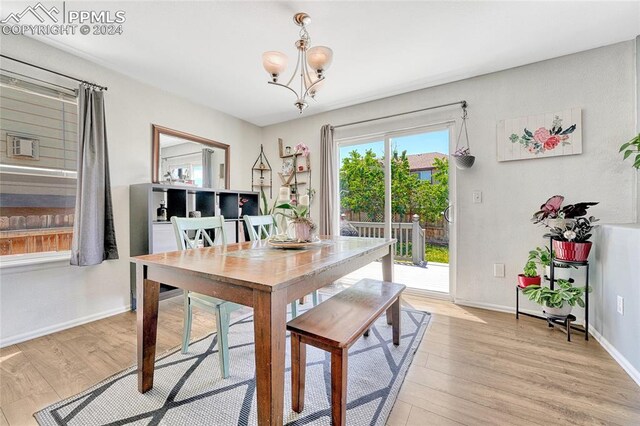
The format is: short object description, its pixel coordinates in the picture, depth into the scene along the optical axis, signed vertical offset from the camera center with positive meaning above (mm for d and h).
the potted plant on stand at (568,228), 2068 -151
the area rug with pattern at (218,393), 1315 -1016
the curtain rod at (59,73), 2112 +1223
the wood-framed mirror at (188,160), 3107 +678
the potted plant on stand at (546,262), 2338 -468
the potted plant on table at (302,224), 1836 -90
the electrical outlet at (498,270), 2723 -618
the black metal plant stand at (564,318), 2064 -873
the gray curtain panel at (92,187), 2375 +236
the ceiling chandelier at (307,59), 1644 +958
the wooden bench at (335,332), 1176 -576
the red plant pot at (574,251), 2064 -324
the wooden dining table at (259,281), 971 -307
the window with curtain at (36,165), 2129 +410
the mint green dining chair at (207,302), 1580 -561
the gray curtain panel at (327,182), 3697 +413
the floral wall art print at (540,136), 2402 +705
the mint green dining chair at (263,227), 2438 -160
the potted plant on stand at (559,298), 2096 -711
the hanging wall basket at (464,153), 2778 +602
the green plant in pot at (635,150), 1861 +456
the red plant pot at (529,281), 2381 -639
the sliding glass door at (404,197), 3174 +175
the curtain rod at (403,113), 2888 +1180
